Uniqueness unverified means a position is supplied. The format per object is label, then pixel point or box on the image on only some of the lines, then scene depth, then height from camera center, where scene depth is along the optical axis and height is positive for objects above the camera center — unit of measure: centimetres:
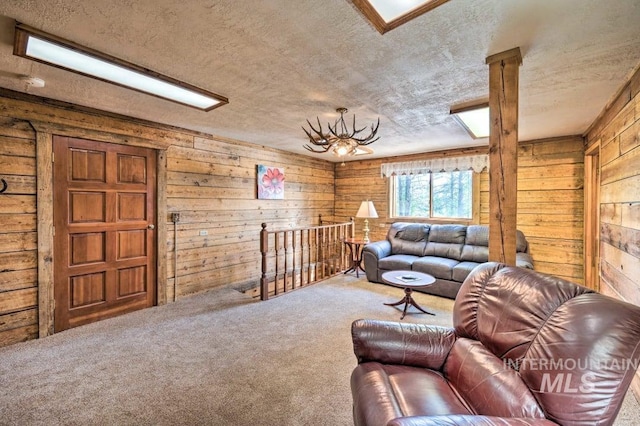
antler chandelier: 280 +71
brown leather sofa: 95 -65
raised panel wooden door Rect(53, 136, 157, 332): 293 -21
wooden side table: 514 -76
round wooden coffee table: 319 -79
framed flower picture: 486 +52
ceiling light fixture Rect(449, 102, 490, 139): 276 +106
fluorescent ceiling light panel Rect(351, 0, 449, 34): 141 +105
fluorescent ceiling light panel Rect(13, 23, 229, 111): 171 +106
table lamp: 531 +3
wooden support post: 186 +41
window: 504 +33
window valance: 475 +87
